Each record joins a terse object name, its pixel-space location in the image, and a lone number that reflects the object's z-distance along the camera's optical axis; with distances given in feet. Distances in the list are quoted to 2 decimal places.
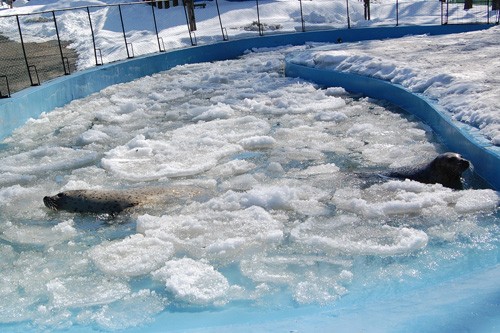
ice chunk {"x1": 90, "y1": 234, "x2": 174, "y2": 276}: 17.02
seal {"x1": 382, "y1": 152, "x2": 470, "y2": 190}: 21.34
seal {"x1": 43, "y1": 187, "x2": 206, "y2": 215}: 21.86
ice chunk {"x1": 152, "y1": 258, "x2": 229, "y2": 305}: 15.21
